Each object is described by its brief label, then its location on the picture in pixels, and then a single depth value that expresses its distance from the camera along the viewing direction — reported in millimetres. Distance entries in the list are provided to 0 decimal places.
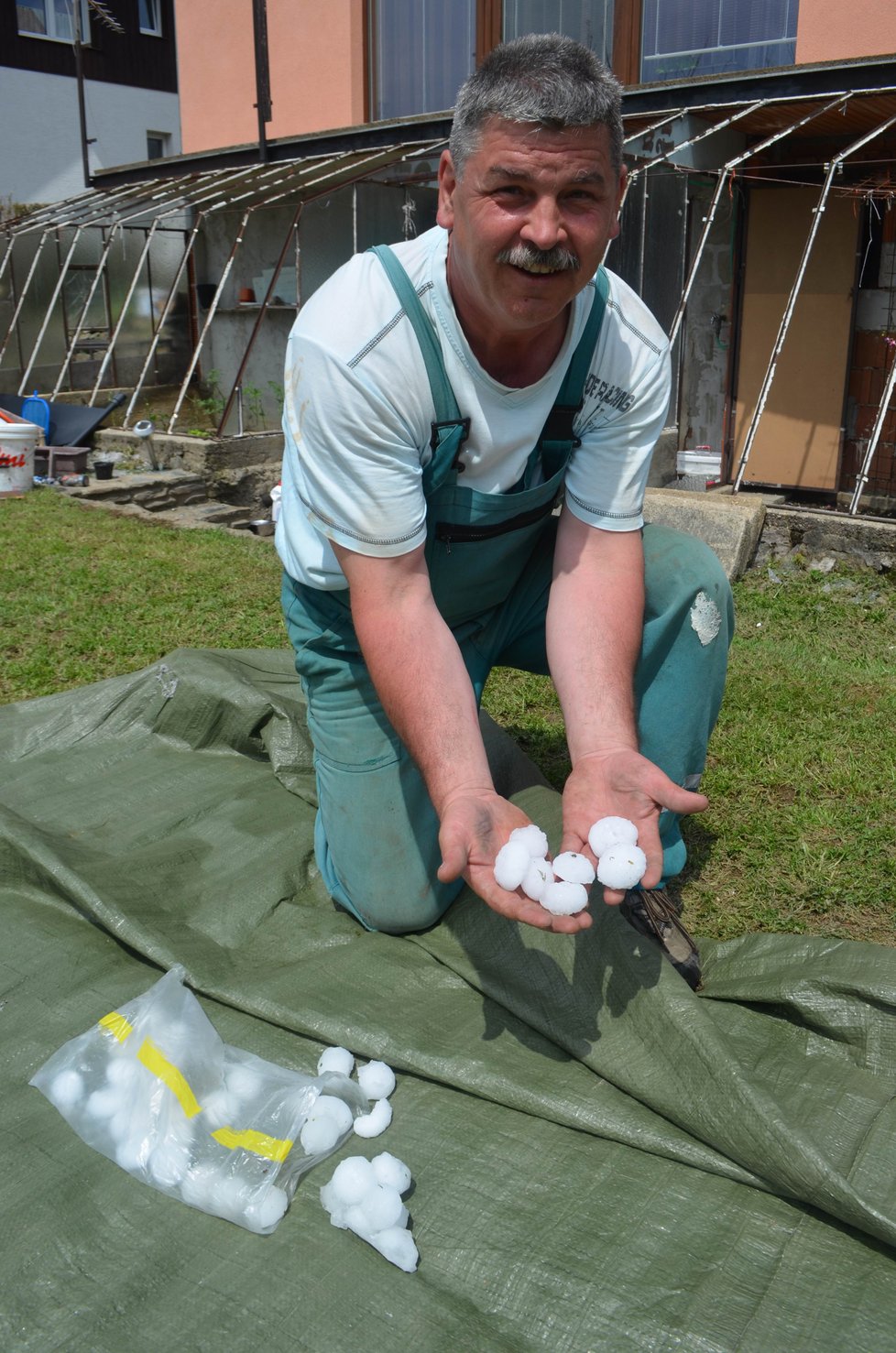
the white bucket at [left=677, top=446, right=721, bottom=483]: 8492
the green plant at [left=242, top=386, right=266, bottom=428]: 11508
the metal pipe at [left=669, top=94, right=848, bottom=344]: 6843
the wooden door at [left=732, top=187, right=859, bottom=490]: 8008
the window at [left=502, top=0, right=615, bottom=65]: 8742
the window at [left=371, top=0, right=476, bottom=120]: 9797
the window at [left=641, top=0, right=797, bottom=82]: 7938
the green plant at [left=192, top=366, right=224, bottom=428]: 11984
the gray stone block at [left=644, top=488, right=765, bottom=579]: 6492
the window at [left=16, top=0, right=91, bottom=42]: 20328
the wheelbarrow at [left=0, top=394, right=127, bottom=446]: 10359
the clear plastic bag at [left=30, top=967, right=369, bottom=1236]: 1794
